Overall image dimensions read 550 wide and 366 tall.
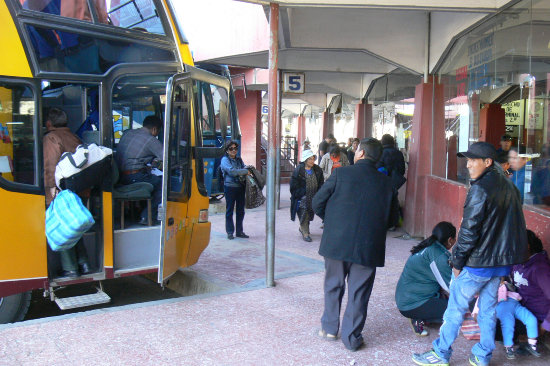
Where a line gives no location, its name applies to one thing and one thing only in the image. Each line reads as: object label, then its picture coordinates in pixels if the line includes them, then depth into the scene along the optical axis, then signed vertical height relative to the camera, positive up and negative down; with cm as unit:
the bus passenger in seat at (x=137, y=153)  599 -20
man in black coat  425 -71
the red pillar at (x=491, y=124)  726 +21
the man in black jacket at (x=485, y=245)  375 -74
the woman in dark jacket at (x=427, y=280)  447 -121
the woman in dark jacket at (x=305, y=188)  923 -87
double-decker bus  498 +14
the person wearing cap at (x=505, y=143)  670 -5
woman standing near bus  888 -69
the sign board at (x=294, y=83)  1206 +121
